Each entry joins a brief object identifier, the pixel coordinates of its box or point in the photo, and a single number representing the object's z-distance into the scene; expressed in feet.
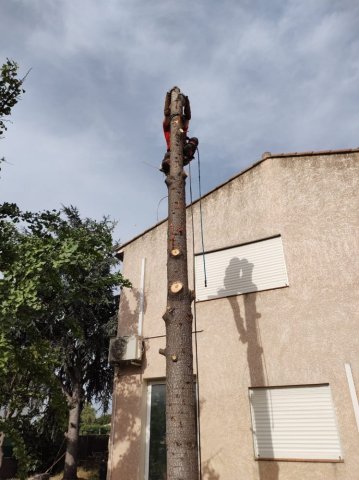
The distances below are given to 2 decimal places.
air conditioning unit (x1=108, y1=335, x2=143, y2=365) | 28.17
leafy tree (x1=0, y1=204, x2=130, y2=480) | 18.48
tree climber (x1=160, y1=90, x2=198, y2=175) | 19.92
